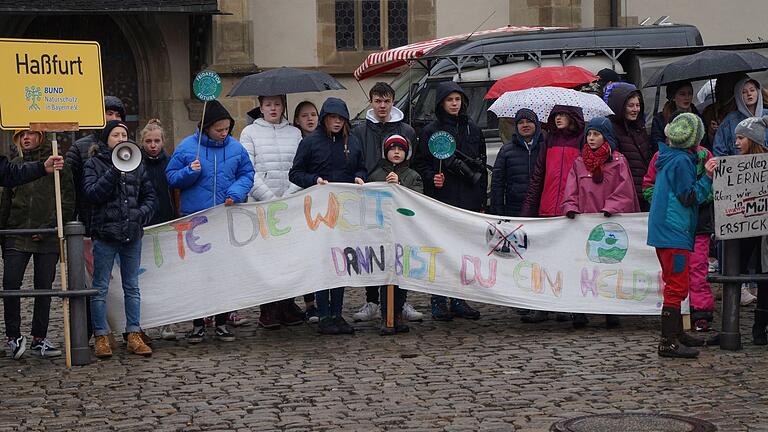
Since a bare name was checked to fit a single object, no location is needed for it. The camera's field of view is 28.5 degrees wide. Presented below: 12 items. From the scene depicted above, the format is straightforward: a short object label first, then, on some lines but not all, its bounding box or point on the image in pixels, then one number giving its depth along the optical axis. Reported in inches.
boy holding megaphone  424.2
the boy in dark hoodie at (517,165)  488.7
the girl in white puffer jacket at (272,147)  481.4
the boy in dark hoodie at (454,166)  484.4
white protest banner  452.8
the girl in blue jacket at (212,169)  458.9
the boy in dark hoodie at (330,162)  465.4
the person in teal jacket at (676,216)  407.8
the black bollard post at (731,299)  418.3
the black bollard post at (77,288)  415.2
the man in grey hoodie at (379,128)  476.4
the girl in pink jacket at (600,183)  459.2
